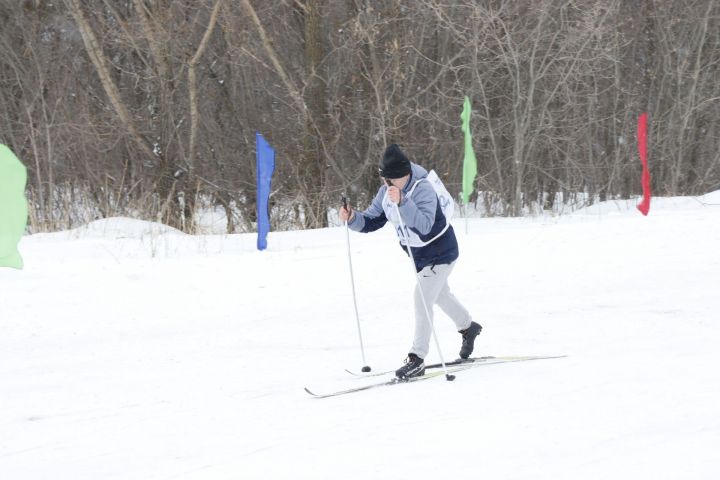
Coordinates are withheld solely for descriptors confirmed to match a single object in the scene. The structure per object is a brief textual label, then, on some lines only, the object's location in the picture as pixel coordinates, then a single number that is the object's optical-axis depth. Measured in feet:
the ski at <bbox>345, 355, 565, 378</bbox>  42.39
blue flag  76.33
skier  38.99
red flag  90.02
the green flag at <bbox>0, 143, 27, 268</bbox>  57.16
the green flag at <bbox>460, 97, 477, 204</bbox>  84.74
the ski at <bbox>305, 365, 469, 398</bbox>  38.31
